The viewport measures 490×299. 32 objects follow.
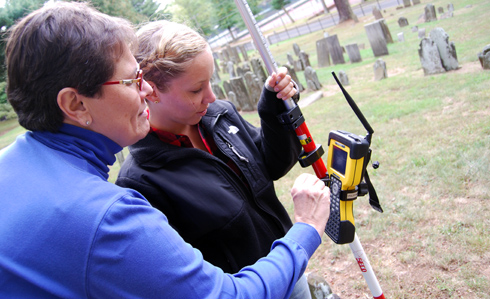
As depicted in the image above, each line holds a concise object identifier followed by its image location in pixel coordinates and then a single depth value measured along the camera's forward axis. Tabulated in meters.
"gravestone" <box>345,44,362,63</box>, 12.20
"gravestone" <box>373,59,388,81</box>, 8.98
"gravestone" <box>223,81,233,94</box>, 11.43
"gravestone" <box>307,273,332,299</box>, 2.89
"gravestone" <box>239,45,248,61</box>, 24.44
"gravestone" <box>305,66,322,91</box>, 10.03
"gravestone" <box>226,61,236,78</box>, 18.64
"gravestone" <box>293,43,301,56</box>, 18.08
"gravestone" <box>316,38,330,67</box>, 13.68
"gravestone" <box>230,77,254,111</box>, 10.41
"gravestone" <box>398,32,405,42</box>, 12.88
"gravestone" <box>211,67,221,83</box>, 19.27
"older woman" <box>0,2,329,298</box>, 0.96
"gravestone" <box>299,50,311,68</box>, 13.79
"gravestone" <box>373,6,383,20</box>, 18.52
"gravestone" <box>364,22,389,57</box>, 11.70
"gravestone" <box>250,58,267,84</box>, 11.07
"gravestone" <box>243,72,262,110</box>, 10.32
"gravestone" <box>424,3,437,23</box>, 14.15
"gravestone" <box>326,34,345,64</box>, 13.19
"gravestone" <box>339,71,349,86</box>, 9.61
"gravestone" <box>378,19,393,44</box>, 13.29
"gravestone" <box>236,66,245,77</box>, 13.22
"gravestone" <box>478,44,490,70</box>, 6.83
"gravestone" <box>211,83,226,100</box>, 12.34
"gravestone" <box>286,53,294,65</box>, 14.51
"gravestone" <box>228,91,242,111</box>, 10.81
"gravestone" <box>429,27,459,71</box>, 7.55
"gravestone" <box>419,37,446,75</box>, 7.68
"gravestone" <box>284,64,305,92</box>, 10.51
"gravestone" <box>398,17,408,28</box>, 15.59
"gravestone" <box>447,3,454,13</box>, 14.11
